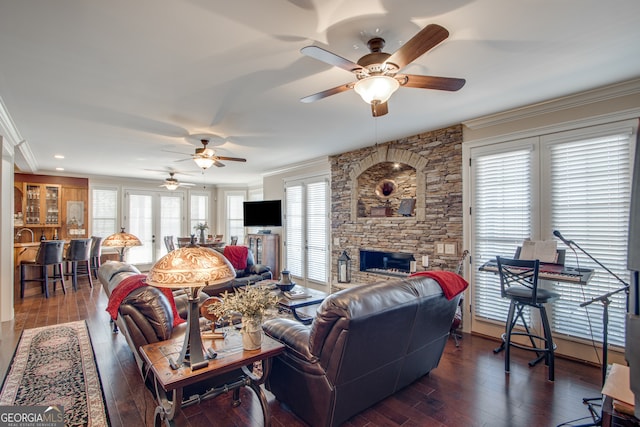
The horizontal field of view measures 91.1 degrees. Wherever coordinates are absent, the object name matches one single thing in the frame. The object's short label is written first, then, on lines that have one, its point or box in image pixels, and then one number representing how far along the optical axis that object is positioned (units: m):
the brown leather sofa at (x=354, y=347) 1.93
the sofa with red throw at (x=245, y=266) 5.75
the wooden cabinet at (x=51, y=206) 7.04
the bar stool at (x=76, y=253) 6.28
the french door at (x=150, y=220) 8.63
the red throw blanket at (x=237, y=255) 5.81
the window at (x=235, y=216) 9.99
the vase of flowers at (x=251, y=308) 2.01
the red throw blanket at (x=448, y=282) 2.49
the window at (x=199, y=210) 9.68
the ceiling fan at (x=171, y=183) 7.16
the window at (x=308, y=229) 6.23
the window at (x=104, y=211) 8.07
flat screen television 7.45
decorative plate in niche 5.21
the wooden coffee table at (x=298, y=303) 3.62
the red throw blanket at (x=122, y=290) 2.34
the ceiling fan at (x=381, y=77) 1.93
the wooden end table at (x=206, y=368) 1.76
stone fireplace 4.21
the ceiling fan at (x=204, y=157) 4.49
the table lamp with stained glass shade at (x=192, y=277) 1.78
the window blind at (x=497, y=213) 3.61
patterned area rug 2.42
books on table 3.99
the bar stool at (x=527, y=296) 2.84
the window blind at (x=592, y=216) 2.98
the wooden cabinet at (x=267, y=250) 7.48
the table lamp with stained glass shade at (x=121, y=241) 4.11
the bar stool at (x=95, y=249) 6.88
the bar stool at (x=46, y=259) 5.59
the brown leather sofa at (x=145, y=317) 2.31
